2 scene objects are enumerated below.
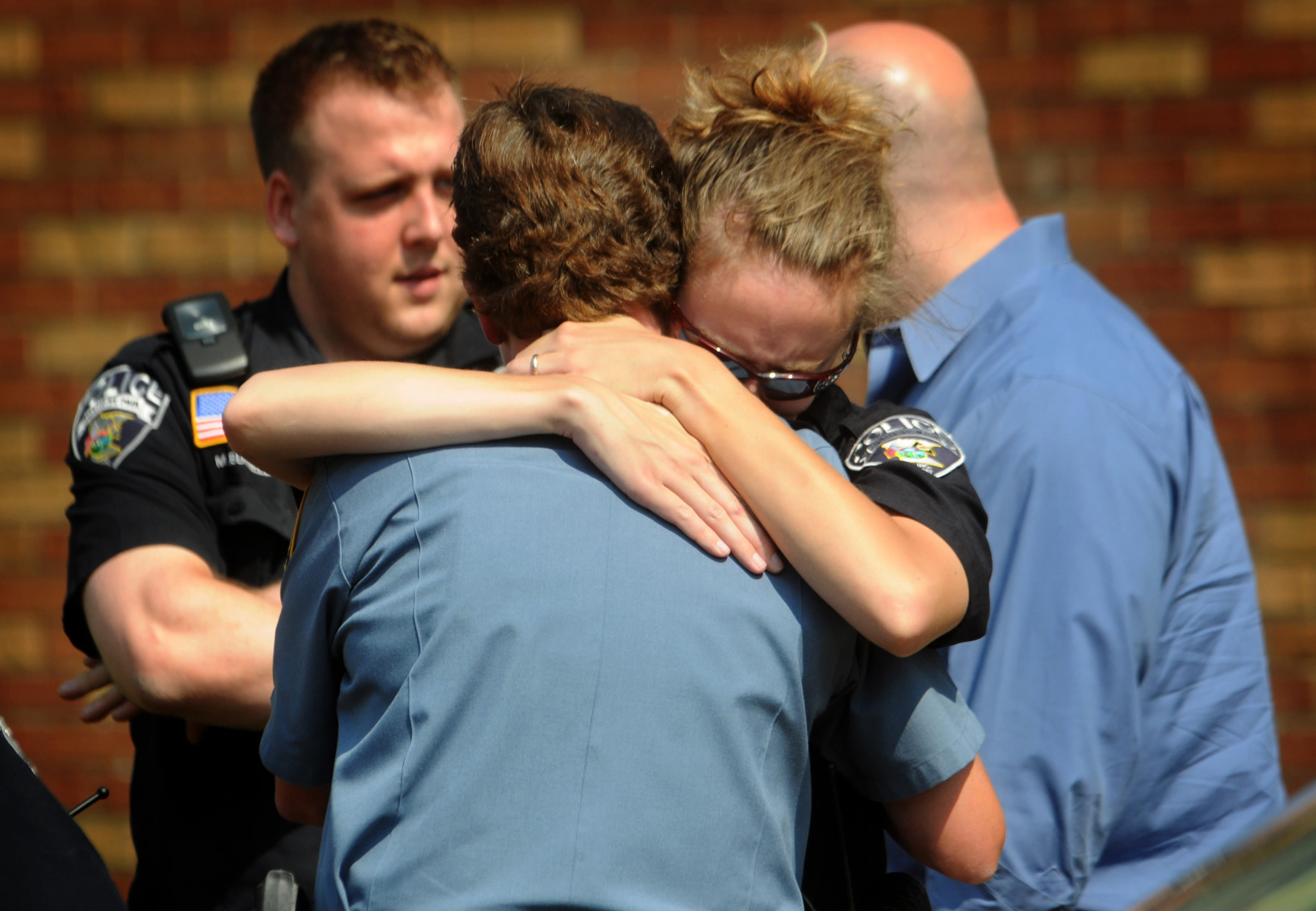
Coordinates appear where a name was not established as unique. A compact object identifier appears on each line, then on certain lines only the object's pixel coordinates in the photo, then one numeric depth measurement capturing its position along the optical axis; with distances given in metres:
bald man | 13.10
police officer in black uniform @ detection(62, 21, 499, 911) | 13.18
